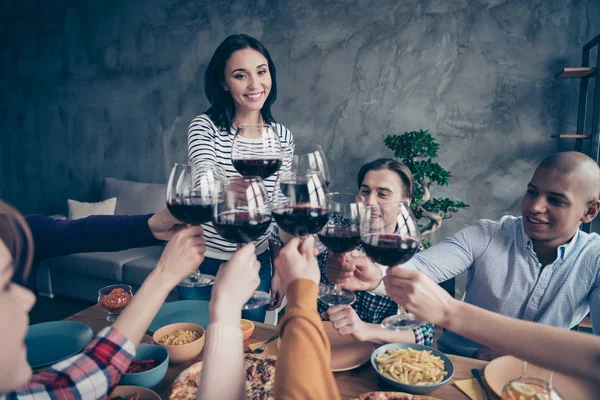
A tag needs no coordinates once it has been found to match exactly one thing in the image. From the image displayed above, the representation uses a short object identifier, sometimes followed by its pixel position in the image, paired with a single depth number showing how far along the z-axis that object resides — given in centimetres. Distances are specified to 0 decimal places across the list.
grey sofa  329
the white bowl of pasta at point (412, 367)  92
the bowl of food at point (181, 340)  105
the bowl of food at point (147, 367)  92
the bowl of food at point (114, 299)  128
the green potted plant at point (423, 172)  285
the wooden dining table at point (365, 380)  94
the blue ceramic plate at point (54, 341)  108
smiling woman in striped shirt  166
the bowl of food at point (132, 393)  86
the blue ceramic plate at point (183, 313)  131
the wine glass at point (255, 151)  103
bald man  146
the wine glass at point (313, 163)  99
